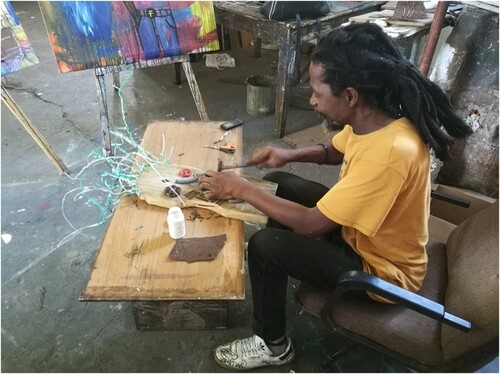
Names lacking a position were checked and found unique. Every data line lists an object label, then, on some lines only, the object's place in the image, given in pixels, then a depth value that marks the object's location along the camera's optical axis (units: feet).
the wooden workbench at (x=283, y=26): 8.68
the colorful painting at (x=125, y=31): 7.09
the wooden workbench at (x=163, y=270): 3.77
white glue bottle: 4.15
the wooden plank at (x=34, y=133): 7.02
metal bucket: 10.56
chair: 3.36
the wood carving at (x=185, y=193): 4.47
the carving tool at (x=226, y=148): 5.77
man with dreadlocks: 3.51
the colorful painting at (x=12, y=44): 7.07
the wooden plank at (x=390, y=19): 8.68
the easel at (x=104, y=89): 7.77
